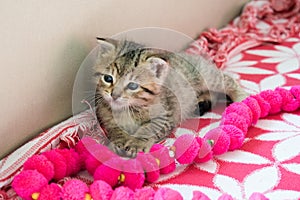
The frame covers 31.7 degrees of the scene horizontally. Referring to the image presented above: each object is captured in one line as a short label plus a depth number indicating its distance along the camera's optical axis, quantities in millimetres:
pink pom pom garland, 435
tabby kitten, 498
